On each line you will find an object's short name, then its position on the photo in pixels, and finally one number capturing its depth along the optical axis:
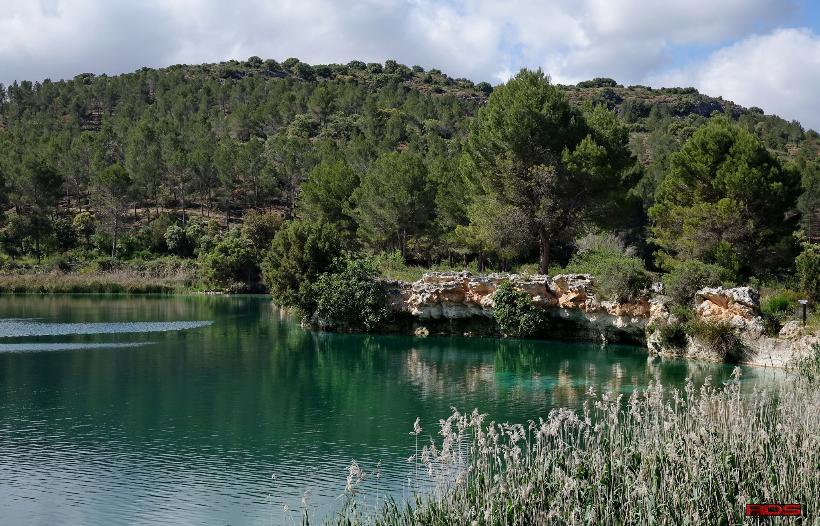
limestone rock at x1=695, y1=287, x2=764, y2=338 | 30.31
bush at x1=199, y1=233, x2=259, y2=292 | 66.88
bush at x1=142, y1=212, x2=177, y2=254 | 76.25
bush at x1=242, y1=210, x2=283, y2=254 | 70.31
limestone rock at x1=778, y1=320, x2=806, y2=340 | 28.77
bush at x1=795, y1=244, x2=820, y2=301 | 30.66
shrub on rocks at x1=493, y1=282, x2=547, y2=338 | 37.62
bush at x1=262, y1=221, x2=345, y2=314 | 42.72
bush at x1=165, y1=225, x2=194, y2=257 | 74.38
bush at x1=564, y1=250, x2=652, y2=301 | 34.88
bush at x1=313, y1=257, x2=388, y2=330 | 40.72
